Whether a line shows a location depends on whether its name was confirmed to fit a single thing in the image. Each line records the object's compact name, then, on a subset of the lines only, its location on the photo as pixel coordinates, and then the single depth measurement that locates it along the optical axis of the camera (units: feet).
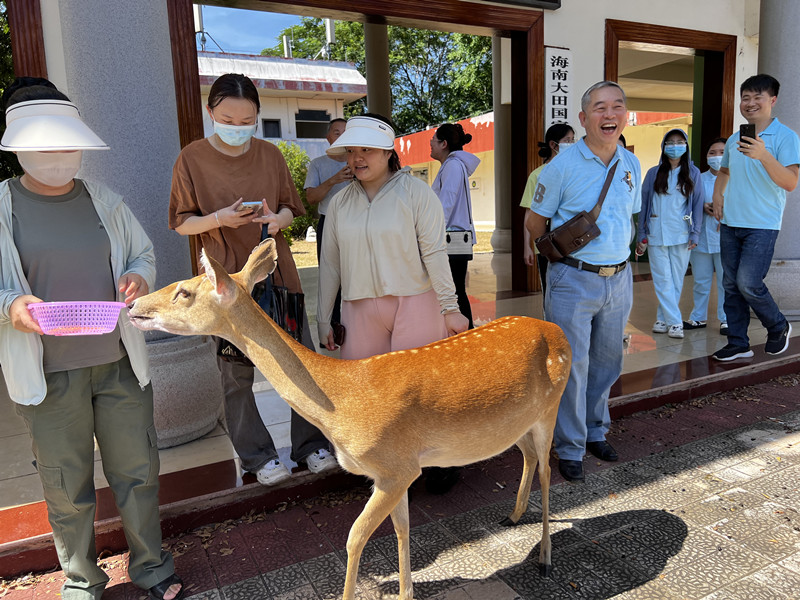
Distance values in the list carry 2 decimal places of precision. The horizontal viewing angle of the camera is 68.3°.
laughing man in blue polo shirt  11.25
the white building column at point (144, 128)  11.98
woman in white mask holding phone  9.28
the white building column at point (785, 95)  22.15
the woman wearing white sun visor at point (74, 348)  7.27
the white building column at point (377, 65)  37.78
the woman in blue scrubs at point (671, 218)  20.33
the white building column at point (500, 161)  38.96
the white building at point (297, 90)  81.87
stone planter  12.69
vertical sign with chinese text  25.39
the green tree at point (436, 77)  90.74
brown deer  7.22
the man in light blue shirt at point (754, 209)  16.26
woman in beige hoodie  9.59
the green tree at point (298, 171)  69.82
